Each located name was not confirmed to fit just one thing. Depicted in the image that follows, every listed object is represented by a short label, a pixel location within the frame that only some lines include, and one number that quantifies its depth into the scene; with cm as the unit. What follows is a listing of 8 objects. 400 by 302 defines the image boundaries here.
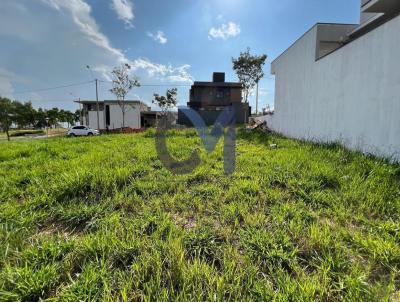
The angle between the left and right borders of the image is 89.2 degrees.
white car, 2086
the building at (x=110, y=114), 2916
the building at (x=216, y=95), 2508
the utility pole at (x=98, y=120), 2780
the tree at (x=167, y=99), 3088
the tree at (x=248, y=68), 2227
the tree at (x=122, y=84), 2342
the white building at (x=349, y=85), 421
